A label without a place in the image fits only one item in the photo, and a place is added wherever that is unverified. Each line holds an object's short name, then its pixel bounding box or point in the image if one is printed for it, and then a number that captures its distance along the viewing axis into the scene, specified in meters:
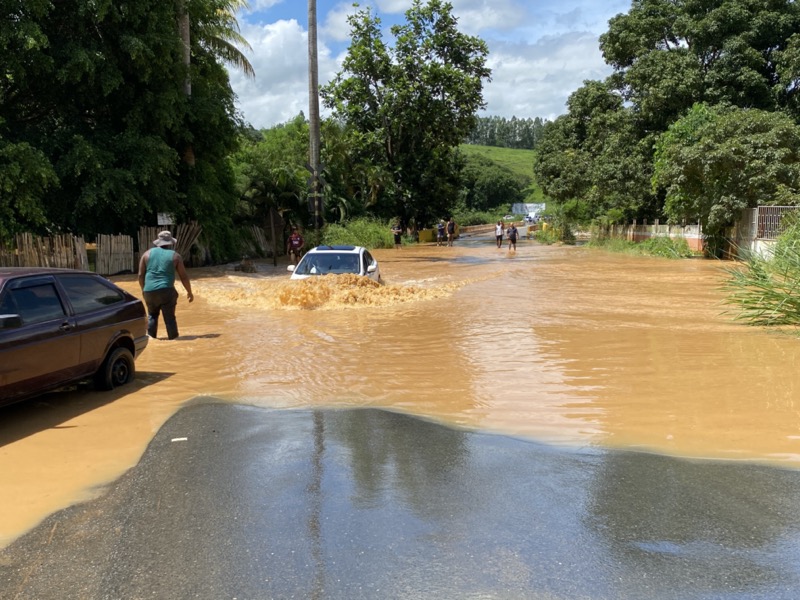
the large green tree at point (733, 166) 23.80
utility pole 21.48
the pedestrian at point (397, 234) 39.88
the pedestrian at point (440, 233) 46.00
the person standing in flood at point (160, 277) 9.87
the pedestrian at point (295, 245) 25.36
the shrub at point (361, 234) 33.12
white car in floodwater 14.52
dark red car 6.09
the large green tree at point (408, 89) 39.16
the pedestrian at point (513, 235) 38.34
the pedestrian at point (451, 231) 45.02
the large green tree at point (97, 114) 18.52
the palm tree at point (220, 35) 23.73
